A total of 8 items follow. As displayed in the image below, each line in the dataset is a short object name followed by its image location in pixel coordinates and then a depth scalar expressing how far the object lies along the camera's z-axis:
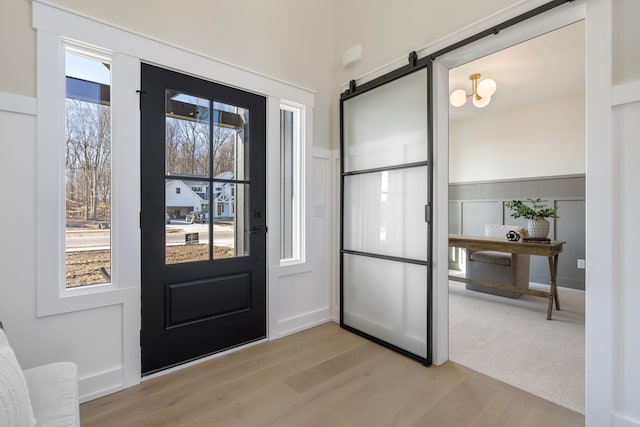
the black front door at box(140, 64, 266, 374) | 2.08
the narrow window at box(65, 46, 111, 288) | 1.87
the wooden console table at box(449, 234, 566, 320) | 3.19
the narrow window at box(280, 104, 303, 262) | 2.92
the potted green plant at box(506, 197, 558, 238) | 3.40
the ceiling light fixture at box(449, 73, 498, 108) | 3.61
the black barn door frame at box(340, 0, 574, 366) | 1.79
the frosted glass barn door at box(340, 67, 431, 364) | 2.34
